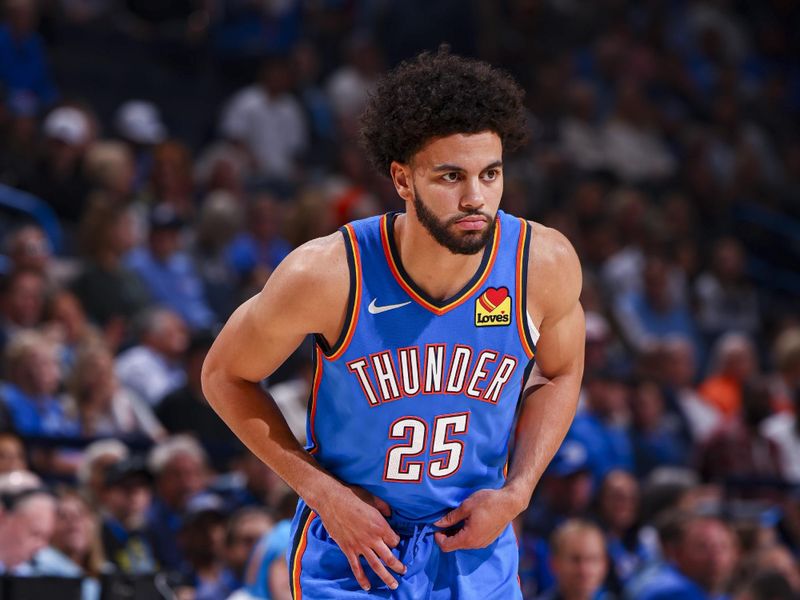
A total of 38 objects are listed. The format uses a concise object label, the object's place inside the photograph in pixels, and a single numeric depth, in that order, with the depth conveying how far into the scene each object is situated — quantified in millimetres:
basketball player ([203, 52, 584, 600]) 7160
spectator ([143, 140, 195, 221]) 20297
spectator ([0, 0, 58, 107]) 21937
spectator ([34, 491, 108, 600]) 11937
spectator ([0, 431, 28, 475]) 13023
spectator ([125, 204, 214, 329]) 18859
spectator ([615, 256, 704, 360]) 22312
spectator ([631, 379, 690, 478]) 18312
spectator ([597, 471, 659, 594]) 15430
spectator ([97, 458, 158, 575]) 13258
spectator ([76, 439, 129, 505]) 13680
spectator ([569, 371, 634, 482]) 17406
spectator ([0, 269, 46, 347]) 15945
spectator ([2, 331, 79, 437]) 14734
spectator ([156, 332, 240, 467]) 16266
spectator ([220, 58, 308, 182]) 23406
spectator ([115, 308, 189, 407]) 16812
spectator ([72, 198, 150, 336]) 17734
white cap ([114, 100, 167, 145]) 22005
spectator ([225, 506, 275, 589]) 12820
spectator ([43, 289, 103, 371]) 16234
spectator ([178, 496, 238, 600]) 13000
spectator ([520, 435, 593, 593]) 14672
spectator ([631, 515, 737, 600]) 13898
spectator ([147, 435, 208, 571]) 14109
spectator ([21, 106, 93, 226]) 19641
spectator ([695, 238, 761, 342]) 23609
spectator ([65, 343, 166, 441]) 15055
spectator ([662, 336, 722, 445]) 19687
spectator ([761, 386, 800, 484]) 18437
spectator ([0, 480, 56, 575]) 11578
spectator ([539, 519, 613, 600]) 13164
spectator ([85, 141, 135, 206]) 19219
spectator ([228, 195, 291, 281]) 19984
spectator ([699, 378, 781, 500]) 17297
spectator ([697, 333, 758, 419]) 20734
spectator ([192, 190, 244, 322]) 19562
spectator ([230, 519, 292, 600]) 11086
